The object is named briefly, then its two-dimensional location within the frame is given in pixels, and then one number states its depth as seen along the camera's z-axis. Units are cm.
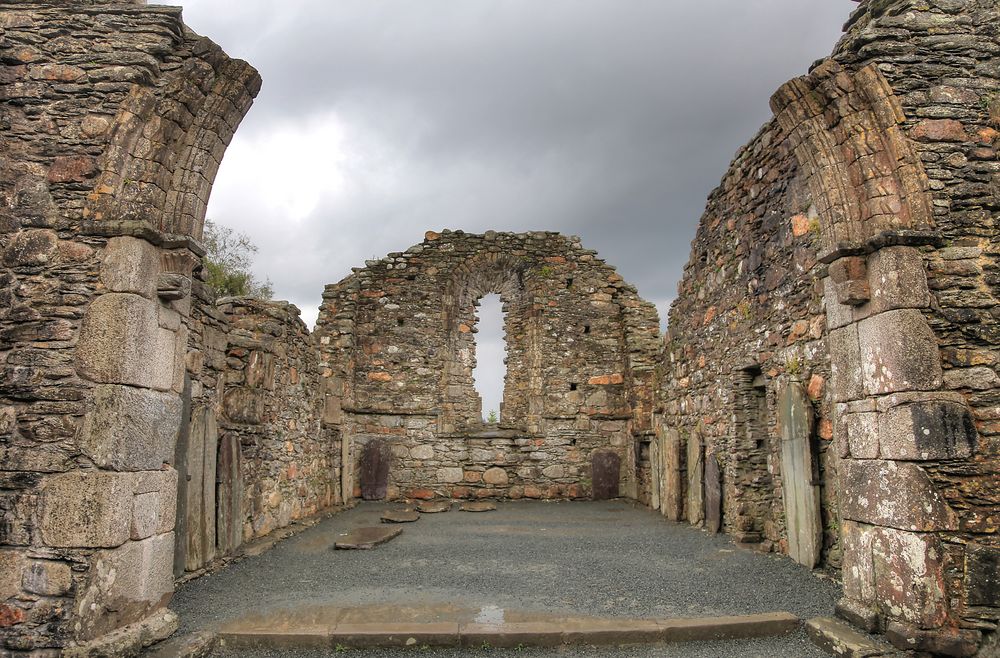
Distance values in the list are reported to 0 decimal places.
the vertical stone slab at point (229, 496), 693
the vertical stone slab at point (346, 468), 1236
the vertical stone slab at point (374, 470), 1337
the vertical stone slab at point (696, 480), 930
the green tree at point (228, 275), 1441
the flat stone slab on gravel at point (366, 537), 810
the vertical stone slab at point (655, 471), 1138
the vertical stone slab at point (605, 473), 1366
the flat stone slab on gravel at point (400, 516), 1059
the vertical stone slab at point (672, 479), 1005
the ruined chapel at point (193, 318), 399
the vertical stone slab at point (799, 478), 612
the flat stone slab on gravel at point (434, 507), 1188
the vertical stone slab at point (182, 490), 596
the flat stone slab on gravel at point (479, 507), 1211
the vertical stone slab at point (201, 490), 624
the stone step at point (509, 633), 452
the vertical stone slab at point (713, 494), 861
